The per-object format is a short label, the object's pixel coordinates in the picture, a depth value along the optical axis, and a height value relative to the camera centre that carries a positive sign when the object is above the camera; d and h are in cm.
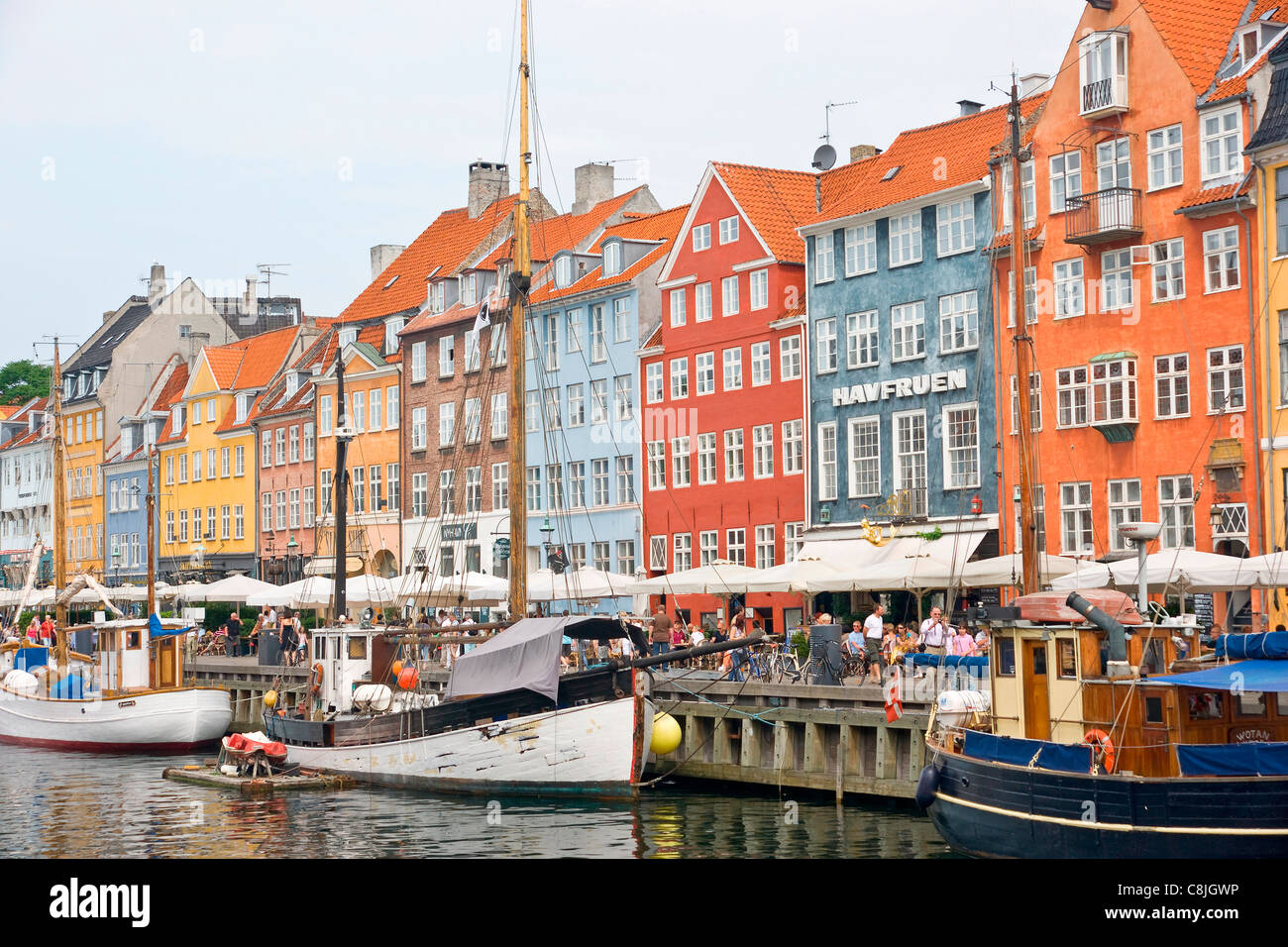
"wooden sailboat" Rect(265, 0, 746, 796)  3147 -289
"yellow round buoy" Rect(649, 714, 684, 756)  3222 -311
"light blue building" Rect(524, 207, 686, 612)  6094 +634
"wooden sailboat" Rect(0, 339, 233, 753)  4566 -328
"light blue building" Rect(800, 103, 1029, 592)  4644 +615
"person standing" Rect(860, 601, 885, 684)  3544 -160
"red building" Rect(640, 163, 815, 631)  5378 +585
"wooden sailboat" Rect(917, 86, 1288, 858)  1897 -229
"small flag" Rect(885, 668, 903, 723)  2980 -242
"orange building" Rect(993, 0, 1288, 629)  3972 +673
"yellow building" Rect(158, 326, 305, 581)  8312 +591
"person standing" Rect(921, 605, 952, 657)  3322 -137
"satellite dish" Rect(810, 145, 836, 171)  5981 +1411
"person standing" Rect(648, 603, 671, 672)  3906 -155
